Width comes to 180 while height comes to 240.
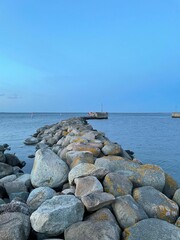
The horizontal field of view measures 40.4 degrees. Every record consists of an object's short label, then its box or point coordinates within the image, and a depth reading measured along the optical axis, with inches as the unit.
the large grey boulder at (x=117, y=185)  169.3
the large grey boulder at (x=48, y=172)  213.5
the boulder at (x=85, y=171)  183.6
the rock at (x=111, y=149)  267.3
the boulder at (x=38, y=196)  173.6
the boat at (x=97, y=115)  3029.0
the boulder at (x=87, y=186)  163.5
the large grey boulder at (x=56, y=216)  129.4
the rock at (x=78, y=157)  225.3
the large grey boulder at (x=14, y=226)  123.4
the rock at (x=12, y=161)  395.9
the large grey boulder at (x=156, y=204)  156.7
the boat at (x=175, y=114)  3780.3
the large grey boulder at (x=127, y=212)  140.9
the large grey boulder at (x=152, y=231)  125.6
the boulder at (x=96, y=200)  142.1
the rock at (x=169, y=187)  203.1
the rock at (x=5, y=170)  301.6
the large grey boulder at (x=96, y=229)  122.7
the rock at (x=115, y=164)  215.6
